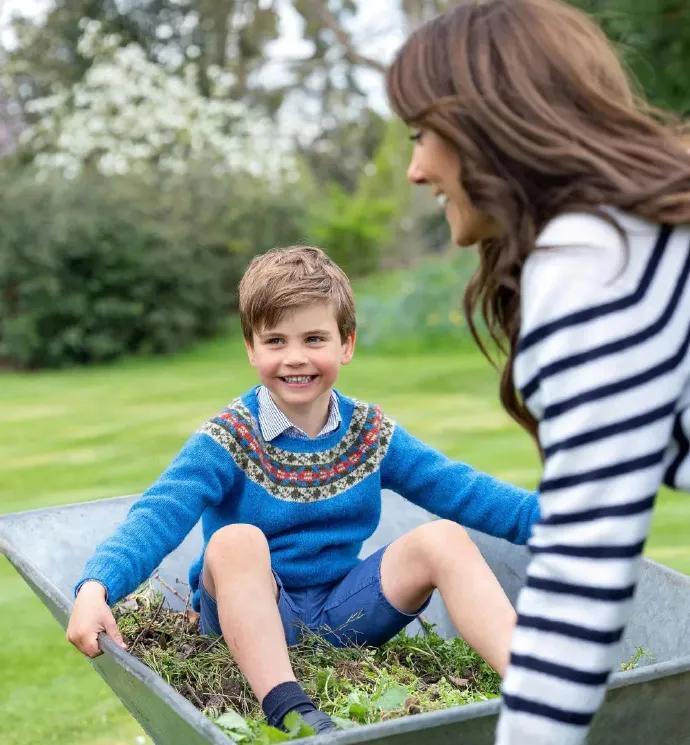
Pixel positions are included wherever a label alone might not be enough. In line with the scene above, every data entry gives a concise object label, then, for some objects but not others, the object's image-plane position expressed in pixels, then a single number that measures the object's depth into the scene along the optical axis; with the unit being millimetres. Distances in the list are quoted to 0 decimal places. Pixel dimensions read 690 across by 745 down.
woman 1316
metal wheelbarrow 1538
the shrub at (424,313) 10805
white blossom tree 14398
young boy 2211
